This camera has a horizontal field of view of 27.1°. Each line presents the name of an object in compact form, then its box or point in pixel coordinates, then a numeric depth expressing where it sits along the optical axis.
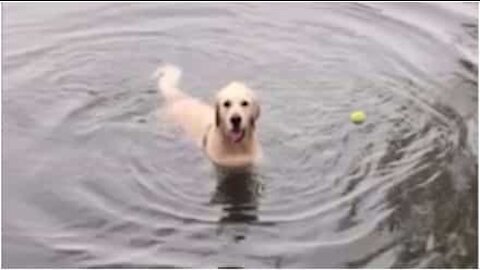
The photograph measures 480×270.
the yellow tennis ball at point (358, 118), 8.21
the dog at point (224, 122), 7.36
